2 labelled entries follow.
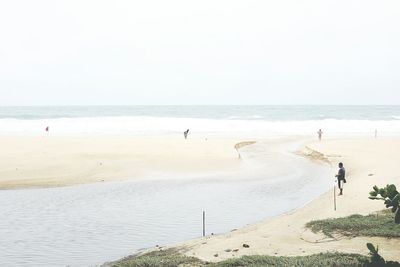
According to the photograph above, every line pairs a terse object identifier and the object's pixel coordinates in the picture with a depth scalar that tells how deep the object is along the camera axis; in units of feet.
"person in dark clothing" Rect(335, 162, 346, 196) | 67.01
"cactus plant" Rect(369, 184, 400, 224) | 14.47
